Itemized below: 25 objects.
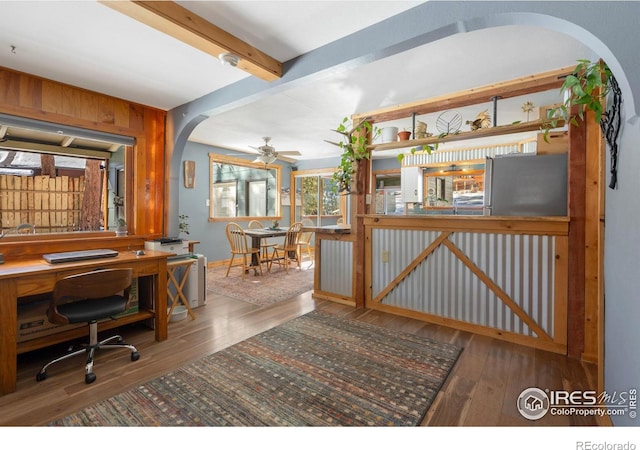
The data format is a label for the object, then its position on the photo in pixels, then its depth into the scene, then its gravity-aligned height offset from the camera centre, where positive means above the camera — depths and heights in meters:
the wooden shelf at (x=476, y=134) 2.55 +0.82
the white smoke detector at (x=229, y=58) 2.14 +1.16
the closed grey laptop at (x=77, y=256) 2.31 -0.30
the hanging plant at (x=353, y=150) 3.49 +0.82
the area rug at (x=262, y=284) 4.04 -0.99
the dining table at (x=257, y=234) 5.28 -0.26
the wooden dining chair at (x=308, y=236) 6.79 -0.38
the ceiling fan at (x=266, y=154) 5.07 +1.12
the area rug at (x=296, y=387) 1.66 -1.08
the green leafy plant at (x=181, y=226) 3.74 -0.08
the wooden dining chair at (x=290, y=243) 5.49 -0.43
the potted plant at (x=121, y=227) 3.21 -0.09
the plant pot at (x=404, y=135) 3.30 +0.94
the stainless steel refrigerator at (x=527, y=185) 2.63 +0.34
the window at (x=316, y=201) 8.06 +0.52
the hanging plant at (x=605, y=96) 1.51 +0.65
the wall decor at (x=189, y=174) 5.45 +0.83
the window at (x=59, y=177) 2.72 +0.42
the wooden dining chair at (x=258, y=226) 6.66 -0.14
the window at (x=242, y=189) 6.29 +0.72
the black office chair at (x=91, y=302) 2.05 -0.63
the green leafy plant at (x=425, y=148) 3.13 +0.77
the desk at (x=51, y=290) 1.94 -0.54
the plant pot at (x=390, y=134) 3.45 +0.99
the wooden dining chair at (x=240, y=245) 5.09 -0.43
